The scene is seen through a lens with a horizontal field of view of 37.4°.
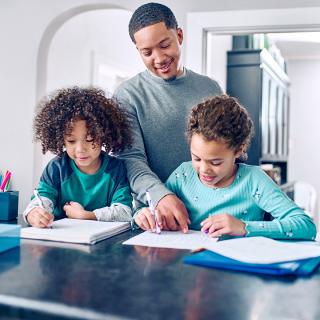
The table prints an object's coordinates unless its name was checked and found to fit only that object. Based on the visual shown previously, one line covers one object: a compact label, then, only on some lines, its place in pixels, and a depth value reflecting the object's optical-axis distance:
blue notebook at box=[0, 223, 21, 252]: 0.96
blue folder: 0.81
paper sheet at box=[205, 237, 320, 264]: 0.85
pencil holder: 1.45
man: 1.44
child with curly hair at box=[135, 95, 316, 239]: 1.28
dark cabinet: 3.86
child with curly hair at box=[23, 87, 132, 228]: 1.41
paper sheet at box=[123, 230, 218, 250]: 1.04
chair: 5.38
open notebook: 1.06
